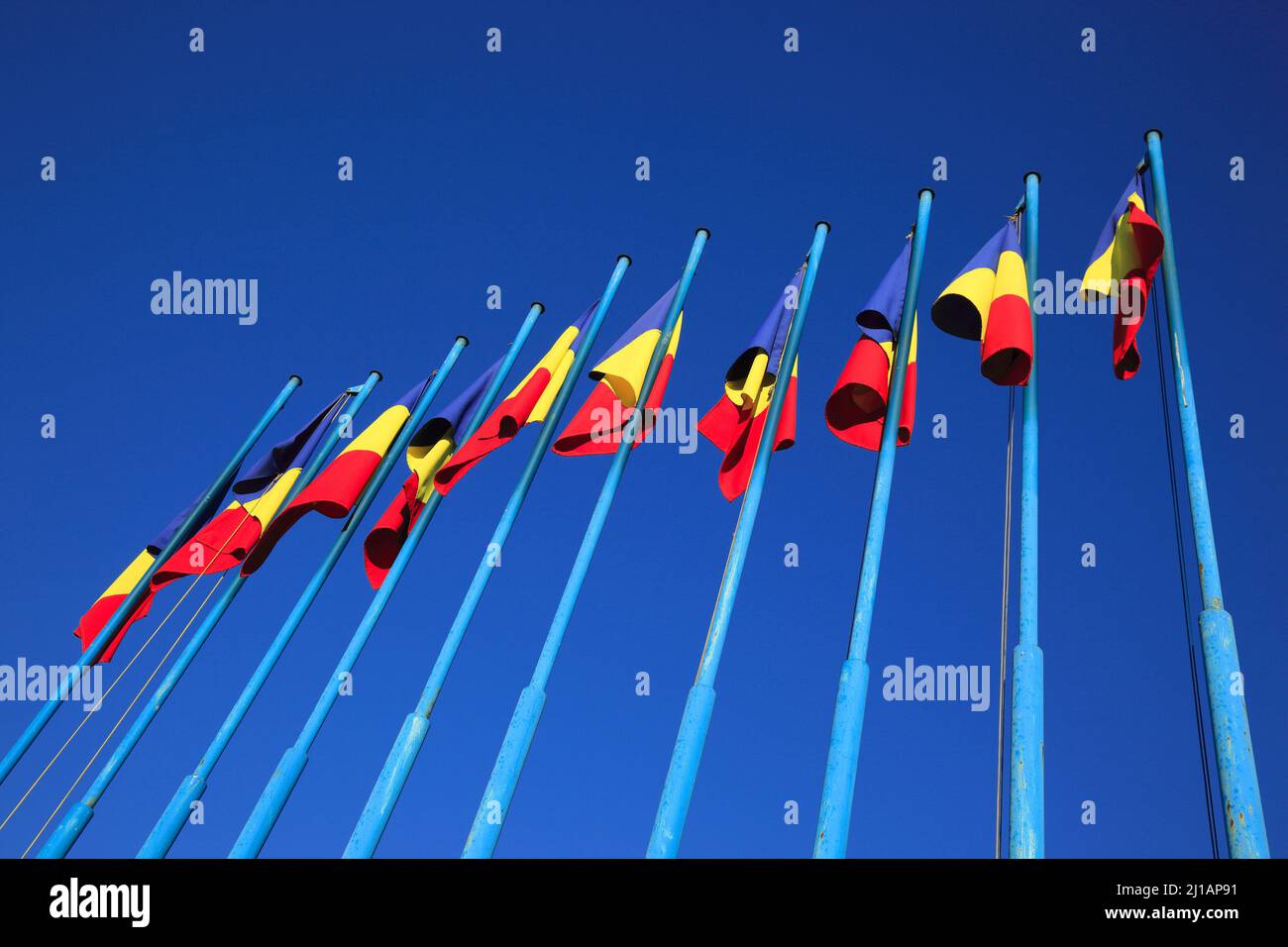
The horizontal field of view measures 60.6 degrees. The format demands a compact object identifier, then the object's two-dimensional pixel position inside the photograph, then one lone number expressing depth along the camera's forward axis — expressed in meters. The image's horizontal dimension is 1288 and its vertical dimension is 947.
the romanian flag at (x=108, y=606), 17.84
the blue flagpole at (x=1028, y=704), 8.85
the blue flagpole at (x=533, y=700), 10.93
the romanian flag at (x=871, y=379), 12.70
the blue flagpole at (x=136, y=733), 14.57
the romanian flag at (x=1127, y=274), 12.95
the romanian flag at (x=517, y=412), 15.16
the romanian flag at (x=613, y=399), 14.42
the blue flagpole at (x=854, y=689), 9.27
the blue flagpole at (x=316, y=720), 13.01
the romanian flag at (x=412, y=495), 15.93
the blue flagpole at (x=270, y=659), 13.96
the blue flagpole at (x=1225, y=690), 8.36
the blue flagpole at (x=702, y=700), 9.83
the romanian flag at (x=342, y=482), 15.65
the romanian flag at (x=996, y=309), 12.34
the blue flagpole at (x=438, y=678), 11.78
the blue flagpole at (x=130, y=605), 16.02
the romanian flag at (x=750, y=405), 14.42
